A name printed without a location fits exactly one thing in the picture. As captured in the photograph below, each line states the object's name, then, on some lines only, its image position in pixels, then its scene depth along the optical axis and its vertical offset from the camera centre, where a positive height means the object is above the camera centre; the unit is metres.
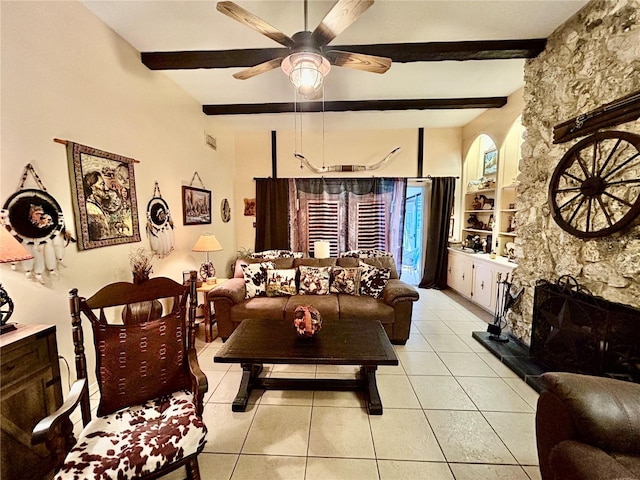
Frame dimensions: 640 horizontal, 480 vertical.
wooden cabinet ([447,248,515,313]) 3.75 -0.97
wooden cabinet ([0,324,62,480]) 1.33 -0.93
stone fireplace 1.85 -0.91
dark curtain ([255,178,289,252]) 5.38 +0.08
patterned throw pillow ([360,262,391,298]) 3.41 -0.83
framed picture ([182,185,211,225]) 3.63 +0.10
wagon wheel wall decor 1.88 +0.20
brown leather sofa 3.06 -1.05
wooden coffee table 1.86 -0.96
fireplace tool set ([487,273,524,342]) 2.97 -1.08
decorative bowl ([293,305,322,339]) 2.05 -0.81
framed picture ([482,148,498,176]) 4.41 +0.82
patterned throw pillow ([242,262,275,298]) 3.41 -0.83
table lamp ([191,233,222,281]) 3.56 -0.45
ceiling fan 1.60 +1.12
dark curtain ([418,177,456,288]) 5.20 -0.37
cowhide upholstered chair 1.18 -0.96
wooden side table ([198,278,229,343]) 3.19 -1.22
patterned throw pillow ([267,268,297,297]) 3.42 -0.87
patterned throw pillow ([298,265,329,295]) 3.46 -0.85
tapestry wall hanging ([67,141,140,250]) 2.11 +0.13
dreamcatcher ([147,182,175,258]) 2.93 -0.14
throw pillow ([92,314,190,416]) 1.50 -0.83
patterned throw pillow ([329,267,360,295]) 3.47 -0.86
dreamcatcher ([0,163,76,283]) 1.71 -0.08
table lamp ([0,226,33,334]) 1.33 -0.20
